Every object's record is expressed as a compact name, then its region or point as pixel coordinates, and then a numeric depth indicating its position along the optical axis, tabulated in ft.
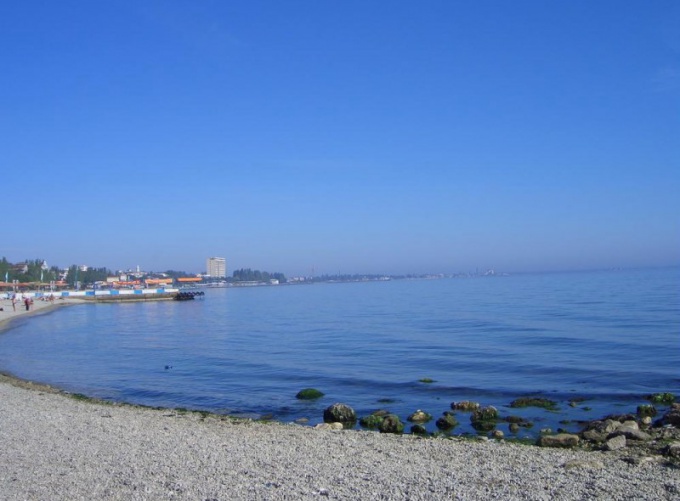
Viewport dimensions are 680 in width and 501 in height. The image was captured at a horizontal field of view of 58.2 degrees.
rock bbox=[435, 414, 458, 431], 48.65
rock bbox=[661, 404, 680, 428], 46.00
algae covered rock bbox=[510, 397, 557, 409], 56.24
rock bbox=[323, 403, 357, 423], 51.90
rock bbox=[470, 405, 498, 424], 50.90
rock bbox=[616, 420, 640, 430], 42.78
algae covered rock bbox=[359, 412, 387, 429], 49.15
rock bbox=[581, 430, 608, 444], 41.12
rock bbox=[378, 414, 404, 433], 47.19
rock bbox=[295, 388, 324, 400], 63.10
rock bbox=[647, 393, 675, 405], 55.98
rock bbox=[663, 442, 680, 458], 34.42
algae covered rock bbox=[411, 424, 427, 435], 46.71
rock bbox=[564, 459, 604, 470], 31.45
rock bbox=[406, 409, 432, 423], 51.13
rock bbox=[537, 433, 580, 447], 40.52
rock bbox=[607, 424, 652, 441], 40.76
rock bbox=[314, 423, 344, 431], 47.11
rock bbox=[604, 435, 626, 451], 37.77
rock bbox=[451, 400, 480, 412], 54.75
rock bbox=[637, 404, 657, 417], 51.03
